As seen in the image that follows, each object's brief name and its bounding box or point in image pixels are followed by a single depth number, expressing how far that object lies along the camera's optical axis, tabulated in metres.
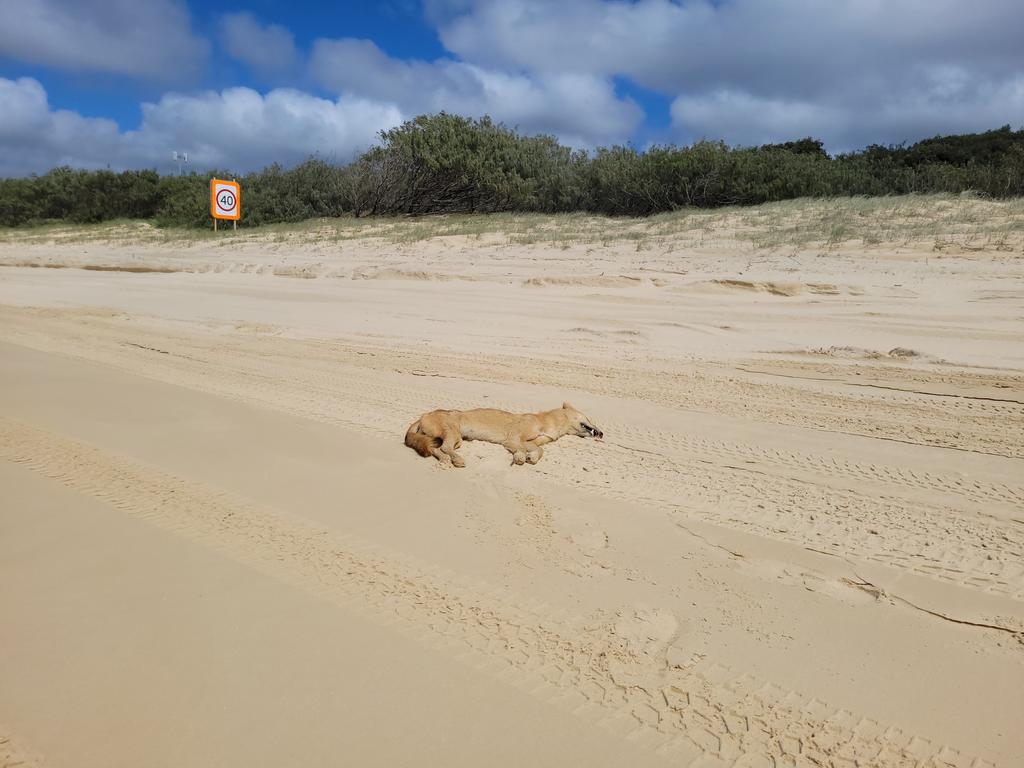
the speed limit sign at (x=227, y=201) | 26.47
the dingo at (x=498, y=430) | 5.16
